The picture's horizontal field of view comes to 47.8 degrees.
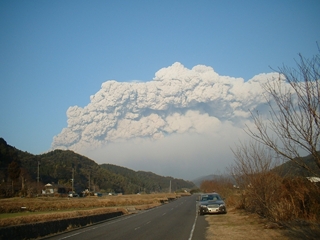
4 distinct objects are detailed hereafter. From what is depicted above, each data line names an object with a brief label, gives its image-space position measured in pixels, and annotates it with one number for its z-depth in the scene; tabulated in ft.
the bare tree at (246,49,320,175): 27.40
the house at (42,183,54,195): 272.88
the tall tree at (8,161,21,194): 237.25
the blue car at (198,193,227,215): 87.61
